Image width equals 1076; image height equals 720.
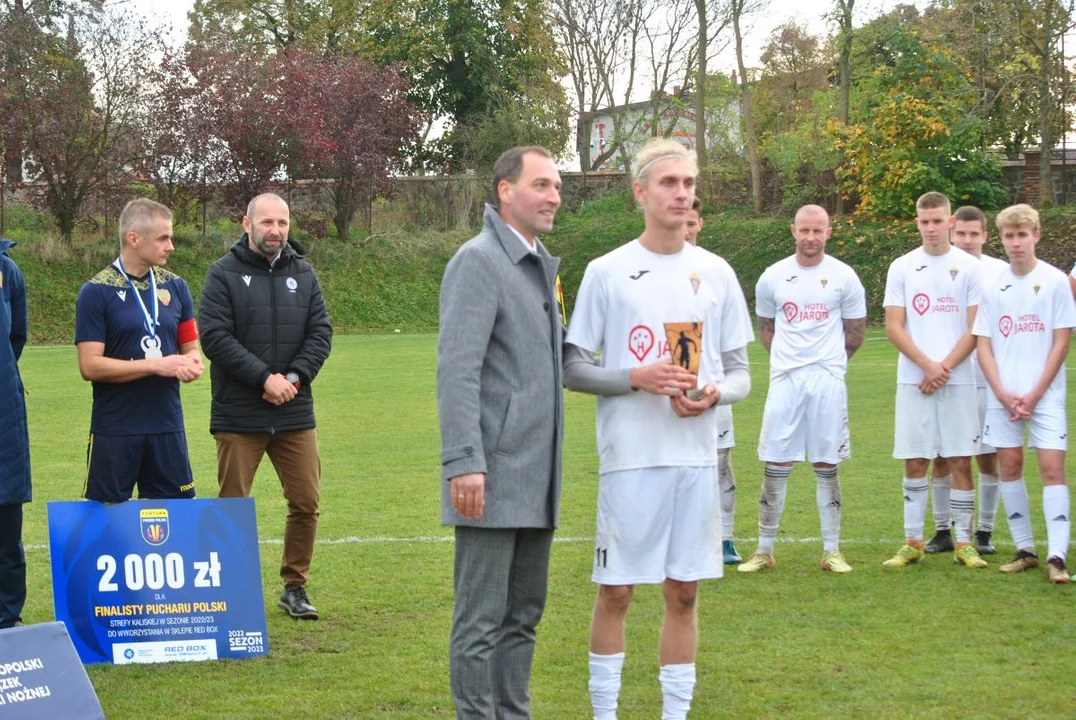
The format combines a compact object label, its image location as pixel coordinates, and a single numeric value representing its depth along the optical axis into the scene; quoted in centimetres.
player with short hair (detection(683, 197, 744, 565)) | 768
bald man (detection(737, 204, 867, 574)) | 766
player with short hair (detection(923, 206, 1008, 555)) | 817
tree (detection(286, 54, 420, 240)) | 3619
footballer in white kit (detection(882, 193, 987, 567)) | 777
